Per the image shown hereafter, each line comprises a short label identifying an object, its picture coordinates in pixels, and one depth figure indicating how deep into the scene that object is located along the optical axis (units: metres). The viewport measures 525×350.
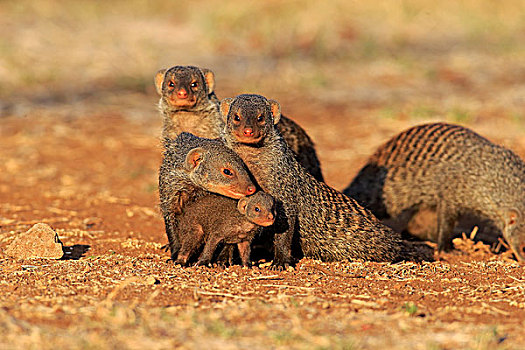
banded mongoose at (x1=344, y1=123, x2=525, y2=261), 11.23
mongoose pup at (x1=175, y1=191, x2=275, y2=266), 8.05
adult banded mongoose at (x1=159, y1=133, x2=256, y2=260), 7.95
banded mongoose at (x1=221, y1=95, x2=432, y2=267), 8.44
